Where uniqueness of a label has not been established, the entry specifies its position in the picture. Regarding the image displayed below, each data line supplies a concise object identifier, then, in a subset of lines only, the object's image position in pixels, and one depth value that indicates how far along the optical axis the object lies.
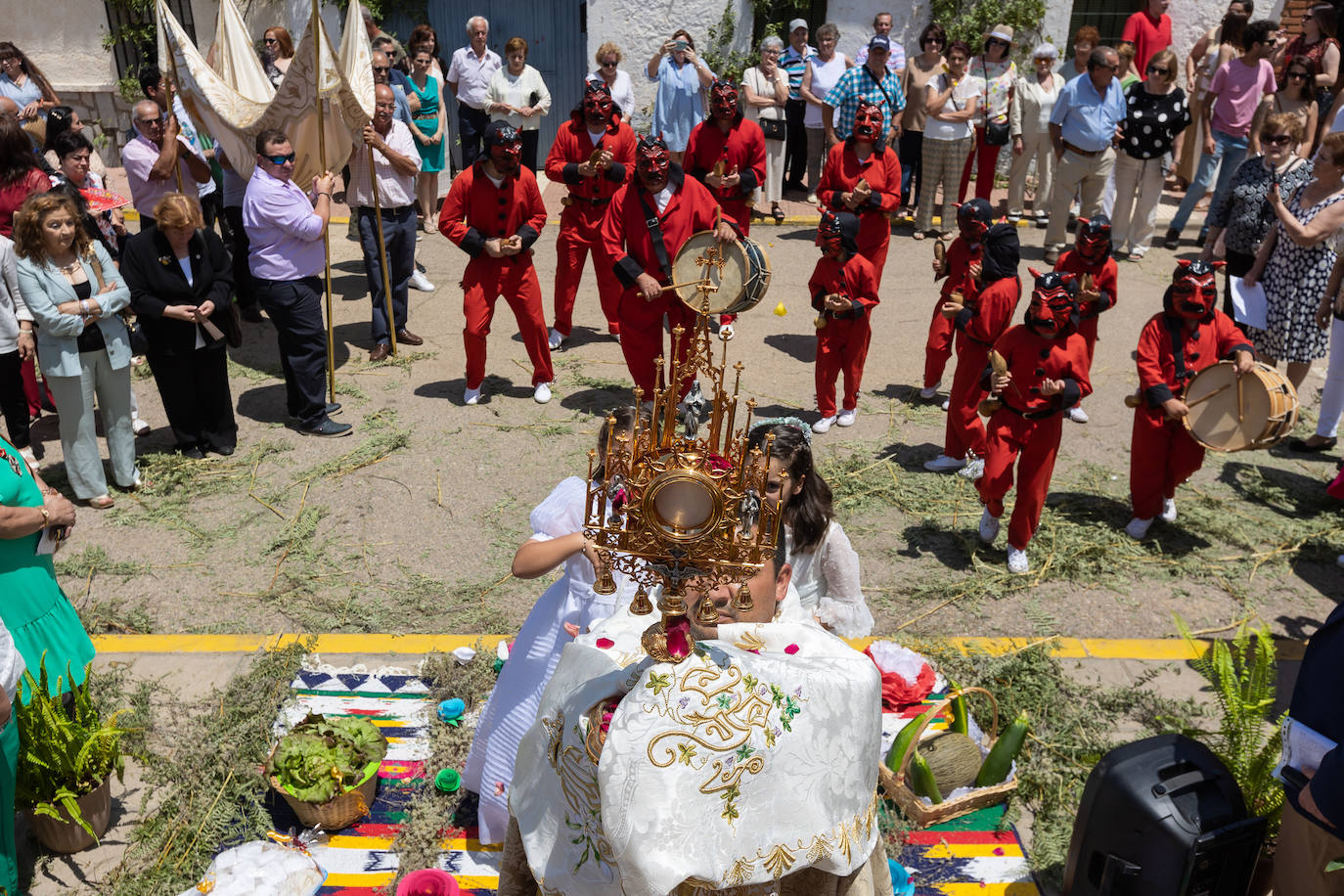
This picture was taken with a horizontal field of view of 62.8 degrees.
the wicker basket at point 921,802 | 4.70
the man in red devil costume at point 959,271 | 8.02
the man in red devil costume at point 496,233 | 8.51
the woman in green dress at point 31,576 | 4.36
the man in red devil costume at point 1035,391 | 6.29
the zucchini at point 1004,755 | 4.87
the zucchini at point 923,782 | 4.75
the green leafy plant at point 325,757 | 4.55
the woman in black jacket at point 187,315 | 7.48
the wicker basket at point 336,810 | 4.55
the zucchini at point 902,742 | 4.84
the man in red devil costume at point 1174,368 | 6.48
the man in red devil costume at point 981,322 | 7.41
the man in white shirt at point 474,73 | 13.40
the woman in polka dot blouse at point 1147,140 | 12.35
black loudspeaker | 3.84
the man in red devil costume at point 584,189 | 9.71
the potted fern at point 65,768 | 4.32
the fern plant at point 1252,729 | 4.22
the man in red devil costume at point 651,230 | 8.03
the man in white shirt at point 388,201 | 9.79
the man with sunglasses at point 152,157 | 9.20
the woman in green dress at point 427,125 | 13.15
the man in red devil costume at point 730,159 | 10.23
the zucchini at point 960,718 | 5.02
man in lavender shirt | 8.00
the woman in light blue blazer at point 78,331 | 6.63
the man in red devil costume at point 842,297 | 8.08
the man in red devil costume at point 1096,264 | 7.65
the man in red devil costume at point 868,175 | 9.15
